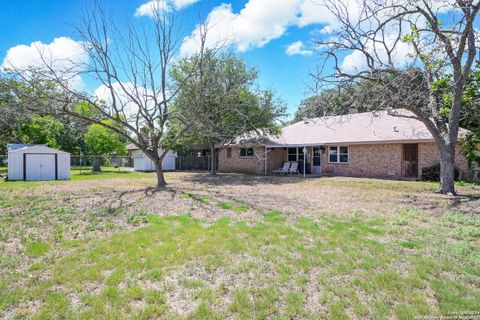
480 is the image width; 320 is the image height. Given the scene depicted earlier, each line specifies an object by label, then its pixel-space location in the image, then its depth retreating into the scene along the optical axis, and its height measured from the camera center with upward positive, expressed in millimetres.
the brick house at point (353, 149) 15672 +688
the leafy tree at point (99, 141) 25781 +1709
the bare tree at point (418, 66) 9203 +3358
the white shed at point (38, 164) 15727 -223
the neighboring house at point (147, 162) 26484 -225
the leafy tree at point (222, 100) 12914 +3383
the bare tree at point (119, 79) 11227 +3356
